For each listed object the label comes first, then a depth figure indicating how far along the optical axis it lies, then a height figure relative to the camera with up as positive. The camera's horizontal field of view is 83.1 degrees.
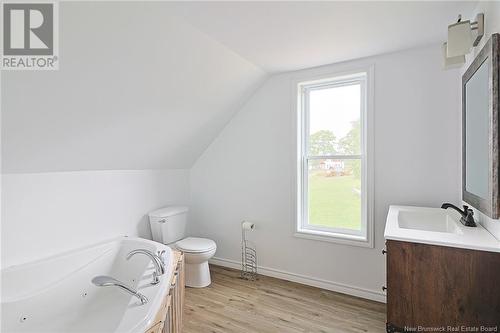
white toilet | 2.95 -0.86
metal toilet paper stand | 3.30 -1.09
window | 2.79 +0.04
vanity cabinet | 1.36 -0.62
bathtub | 1.79 -0.90
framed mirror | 1.43 +0.20
